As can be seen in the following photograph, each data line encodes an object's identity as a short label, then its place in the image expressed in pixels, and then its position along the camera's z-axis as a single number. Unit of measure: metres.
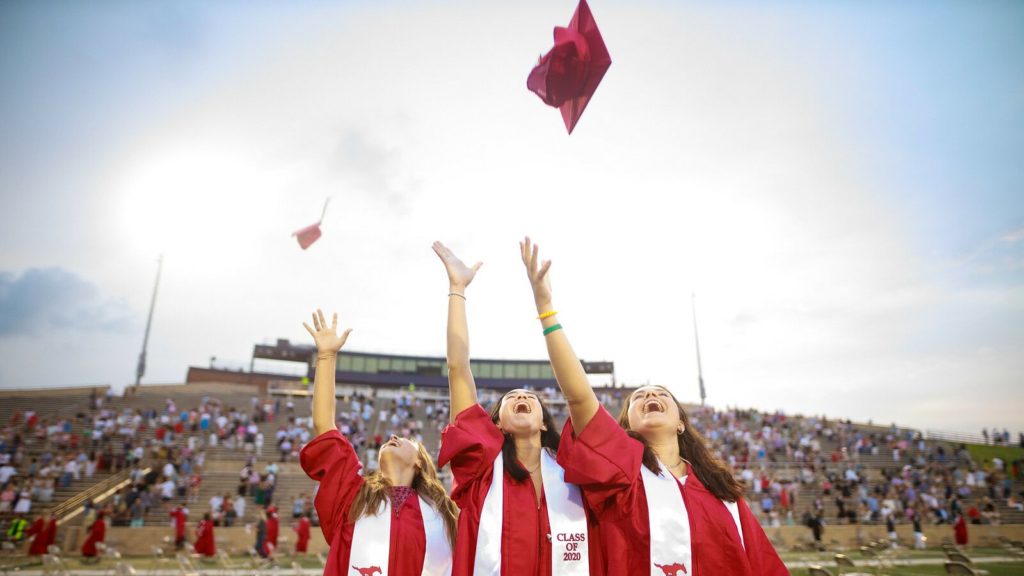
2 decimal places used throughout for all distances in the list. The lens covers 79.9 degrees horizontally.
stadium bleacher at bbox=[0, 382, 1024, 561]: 21.08
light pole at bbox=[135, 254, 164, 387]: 40.62
